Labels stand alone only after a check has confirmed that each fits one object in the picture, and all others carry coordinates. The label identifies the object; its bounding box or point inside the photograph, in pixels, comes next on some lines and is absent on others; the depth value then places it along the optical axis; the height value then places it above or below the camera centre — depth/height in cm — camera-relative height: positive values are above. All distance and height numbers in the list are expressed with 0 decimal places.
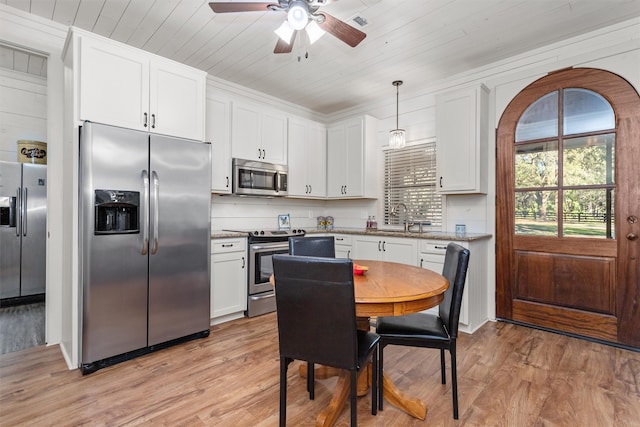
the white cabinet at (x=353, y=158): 430 +78
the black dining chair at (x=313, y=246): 255 -27
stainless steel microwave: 363 +43
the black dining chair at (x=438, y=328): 179 -69
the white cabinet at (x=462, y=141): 329 +79
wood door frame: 268 +1
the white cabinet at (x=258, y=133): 367 +99
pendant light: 355 +85
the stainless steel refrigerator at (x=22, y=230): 381 -20
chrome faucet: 397 +1
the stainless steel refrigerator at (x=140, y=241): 229 -22
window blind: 396 +40
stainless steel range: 347 -61
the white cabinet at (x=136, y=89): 234 +103
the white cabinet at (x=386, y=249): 344 -41
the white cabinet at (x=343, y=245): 411 -42
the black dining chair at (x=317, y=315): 143 -48
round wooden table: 154 -44
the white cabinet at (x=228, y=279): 320 -69
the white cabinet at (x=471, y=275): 307 -63
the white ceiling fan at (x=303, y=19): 193 +127
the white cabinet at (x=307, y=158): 428 +78
